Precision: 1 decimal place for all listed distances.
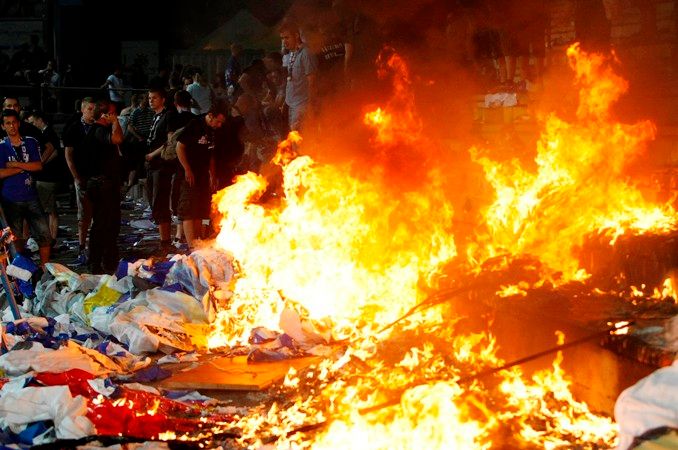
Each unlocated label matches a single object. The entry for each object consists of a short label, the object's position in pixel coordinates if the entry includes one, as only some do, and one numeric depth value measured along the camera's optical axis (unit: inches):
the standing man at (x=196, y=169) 439.5
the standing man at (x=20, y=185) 411.5
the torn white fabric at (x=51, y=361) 254.5
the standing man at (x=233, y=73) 657.0
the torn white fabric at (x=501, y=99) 382.9
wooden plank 257.8
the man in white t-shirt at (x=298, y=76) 489.7
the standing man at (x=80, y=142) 429.4
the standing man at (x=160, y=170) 476.1
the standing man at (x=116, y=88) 873.5
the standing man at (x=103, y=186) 423.8
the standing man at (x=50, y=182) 458.0
